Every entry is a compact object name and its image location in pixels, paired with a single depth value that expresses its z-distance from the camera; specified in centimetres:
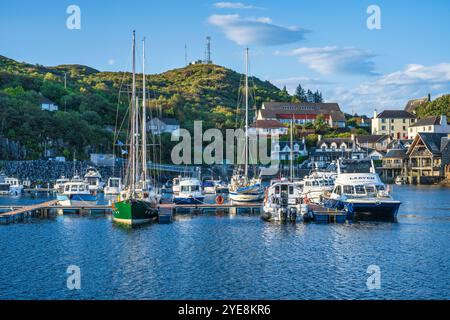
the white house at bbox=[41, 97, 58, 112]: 12629
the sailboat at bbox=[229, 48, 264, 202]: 6116
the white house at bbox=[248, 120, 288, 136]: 14176
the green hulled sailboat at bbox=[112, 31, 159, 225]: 4531
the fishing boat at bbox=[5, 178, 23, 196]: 8244
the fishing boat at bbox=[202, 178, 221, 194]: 8612
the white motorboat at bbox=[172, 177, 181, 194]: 7555
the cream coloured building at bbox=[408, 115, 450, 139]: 13288
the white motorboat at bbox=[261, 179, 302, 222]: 4675
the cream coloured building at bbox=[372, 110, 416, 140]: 15100
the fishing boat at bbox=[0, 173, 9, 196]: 8230
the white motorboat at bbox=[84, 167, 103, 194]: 8094
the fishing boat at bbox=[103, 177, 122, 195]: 7439
